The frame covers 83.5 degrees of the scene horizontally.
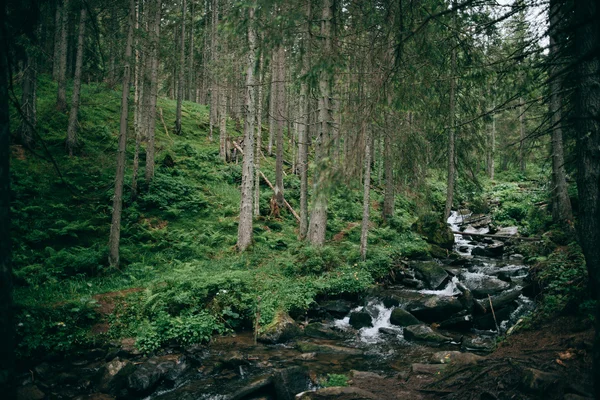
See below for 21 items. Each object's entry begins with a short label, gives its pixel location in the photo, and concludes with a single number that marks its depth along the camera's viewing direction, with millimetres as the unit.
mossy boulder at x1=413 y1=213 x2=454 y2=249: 16969
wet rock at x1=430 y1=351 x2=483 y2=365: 5977
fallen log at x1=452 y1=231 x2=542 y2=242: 14446
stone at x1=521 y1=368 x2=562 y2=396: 4363
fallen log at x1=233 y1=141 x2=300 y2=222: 18564
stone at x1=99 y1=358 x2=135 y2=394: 6473
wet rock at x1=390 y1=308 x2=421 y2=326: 9727
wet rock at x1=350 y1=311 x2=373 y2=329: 9789
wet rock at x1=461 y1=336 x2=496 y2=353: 7855
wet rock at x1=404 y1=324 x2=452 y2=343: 8594
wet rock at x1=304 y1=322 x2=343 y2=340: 9078
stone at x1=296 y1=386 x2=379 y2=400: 5430
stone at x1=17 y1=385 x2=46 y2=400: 5941
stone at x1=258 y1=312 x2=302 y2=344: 8688
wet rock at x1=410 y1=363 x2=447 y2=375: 6331
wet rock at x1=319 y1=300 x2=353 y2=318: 10461
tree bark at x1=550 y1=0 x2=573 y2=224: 13172
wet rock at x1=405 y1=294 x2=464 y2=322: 9867
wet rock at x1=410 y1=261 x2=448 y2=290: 12086
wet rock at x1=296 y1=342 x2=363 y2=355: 8120
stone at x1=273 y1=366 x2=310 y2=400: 5989
